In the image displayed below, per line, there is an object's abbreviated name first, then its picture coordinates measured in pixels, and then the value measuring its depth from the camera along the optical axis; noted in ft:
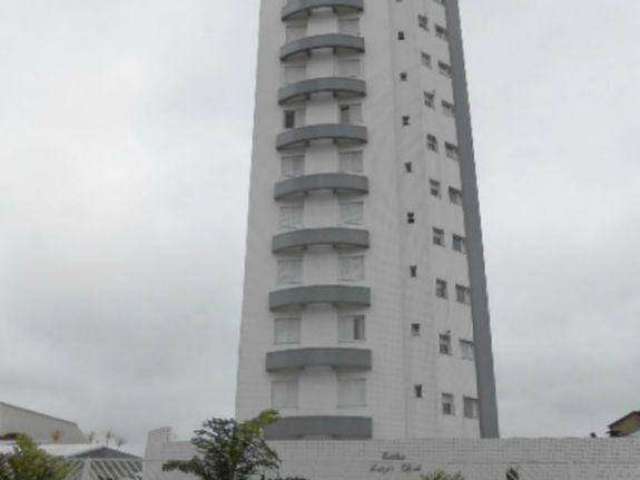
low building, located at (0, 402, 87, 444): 205.98
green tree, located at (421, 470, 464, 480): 84.48
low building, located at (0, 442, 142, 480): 112.98
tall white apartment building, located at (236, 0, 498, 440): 141.90
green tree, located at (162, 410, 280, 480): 80.74
